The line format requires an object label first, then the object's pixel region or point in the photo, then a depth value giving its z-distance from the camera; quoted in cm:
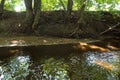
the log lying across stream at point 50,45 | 585
